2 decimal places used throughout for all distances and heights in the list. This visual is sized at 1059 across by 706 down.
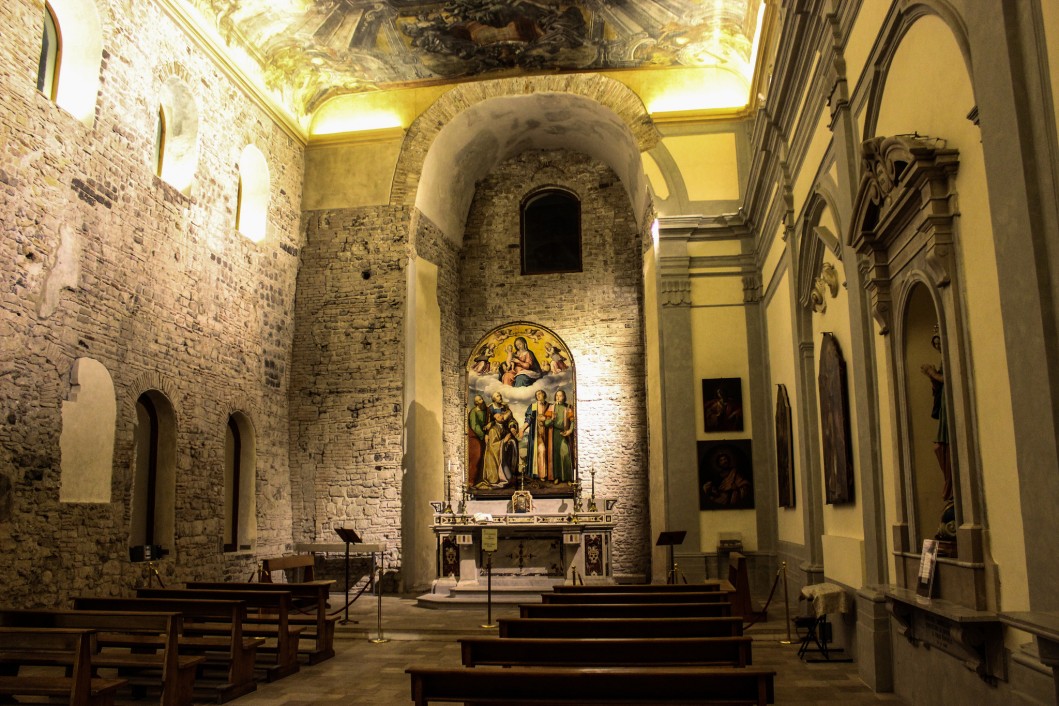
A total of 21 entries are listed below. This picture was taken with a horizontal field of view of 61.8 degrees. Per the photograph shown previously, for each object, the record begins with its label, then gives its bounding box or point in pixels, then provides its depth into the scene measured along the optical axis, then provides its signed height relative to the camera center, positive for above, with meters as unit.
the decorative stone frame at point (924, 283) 4.80 +1.34
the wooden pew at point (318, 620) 8.73 -1.12
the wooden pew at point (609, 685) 4.21 -0.88
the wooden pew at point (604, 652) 5.12 -0.86
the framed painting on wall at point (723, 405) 13.41 +1.45
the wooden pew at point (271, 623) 7.76 -1.02
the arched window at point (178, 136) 12.77 +5.41
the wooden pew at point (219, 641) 6.90 -1.04
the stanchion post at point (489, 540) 9.88 -0.39
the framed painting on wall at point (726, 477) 13.31 +0.37
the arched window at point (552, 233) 18.34 +5.60
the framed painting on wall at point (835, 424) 7.81 +0.70
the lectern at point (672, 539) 11.25 -0.46
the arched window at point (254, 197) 15.03 +5.24
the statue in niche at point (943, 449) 5.35 +0.31
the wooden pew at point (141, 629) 5.96 -0.82
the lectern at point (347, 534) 11.06 -0.34
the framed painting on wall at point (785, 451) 11.02 +0.63
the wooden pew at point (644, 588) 8.16 -0.79
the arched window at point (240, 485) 14.15 +0.36
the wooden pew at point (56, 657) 5.19 -0.88
